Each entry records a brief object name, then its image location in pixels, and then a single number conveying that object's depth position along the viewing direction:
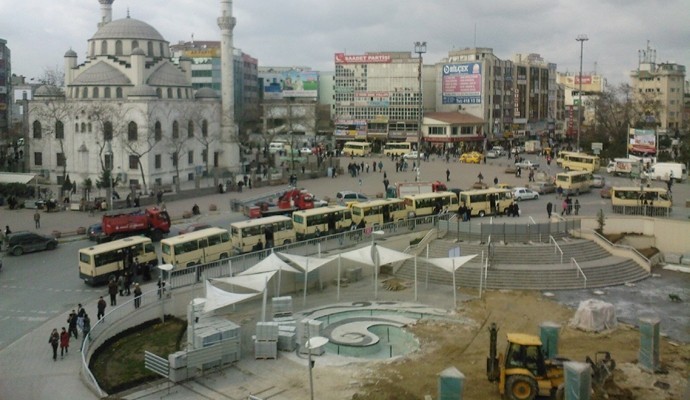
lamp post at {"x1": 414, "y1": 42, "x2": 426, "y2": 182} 47.35
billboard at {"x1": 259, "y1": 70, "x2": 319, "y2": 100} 104.12
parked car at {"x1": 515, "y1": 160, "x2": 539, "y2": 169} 57.29
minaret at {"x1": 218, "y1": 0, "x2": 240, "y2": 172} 60.44
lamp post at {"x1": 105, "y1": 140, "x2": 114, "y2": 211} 50.56
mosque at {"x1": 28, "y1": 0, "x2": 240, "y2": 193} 52.00
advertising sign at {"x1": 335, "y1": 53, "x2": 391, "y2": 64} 86.31
